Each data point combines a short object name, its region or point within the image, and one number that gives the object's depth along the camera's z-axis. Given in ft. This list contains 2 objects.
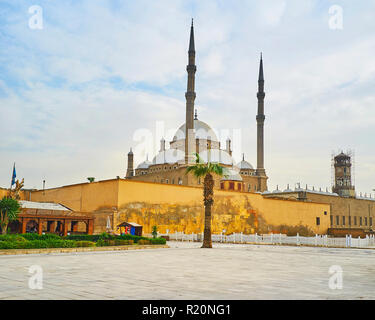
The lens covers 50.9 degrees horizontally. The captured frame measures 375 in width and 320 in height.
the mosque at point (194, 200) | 106.63
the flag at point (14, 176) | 107.24
